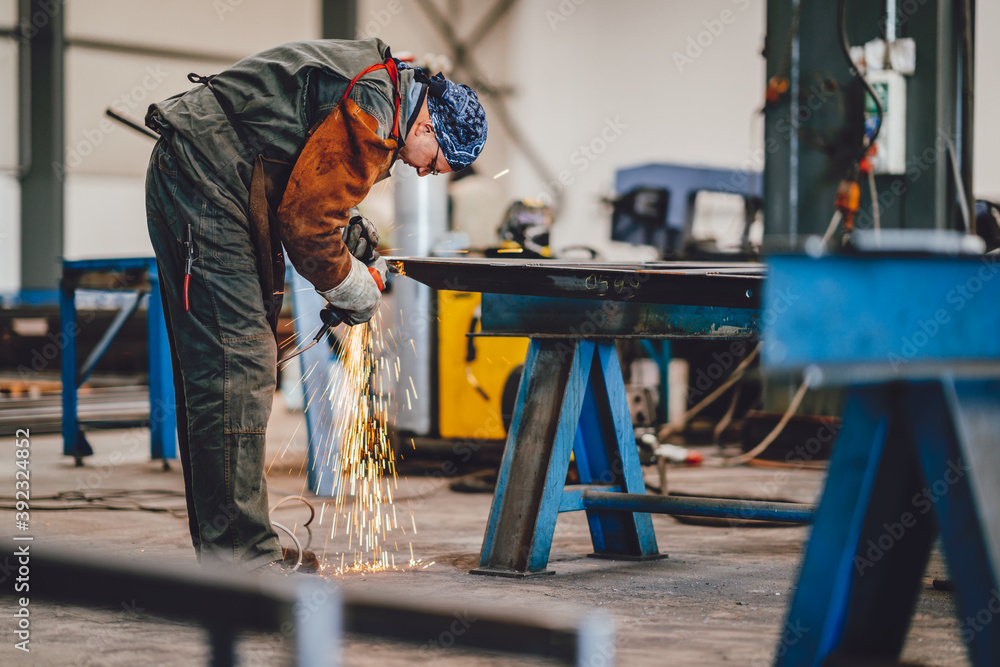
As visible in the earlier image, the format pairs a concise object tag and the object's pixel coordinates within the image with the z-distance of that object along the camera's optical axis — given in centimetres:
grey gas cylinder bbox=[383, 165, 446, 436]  477
